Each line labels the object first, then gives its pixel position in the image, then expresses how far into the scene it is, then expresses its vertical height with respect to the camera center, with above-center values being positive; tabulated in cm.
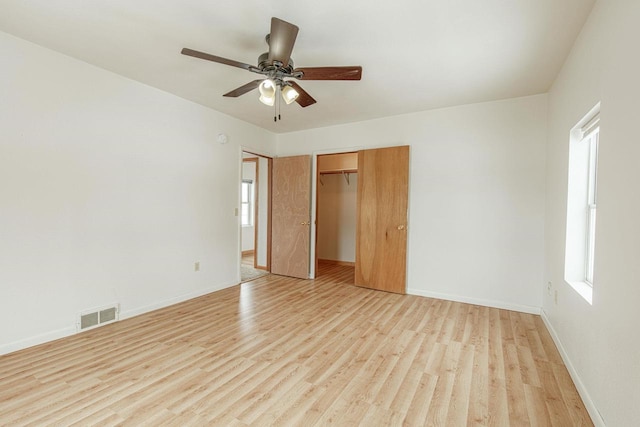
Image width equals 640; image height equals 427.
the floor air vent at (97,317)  271 -111
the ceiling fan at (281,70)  181 +100
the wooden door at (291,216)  483 -15
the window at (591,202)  222 +9
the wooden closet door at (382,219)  402 -14
